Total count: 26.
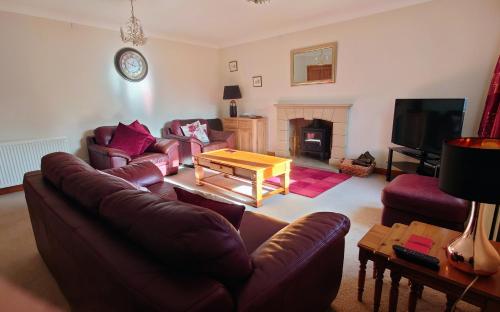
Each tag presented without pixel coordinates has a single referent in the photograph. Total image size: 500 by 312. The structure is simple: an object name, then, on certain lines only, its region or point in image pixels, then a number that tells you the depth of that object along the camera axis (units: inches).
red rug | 136.6
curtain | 113.9
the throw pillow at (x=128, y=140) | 158.1
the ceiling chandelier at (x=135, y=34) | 130.3
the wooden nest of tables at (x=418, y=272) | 41.3
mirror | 173.3
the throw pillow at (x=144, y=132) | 163.4
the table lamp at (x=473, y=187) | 37.5
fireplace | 174.1
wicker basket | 156.0
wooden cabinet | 212.4
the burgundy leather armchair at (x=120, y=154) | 142.9
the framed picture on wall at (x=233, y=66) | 229.0
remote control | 44.9
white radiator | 135.8
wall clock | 176.2
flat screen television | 116.8
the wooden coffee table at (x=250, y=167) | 117.8
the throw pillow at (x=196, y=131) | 199.8
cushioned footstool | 79.2
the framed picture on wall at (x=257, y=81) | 215.5
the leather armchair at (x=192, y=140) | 180.8
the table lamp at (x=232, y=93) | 222.1
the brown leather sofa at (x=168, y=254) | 30.9
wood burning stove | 191.9
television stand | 128.2
